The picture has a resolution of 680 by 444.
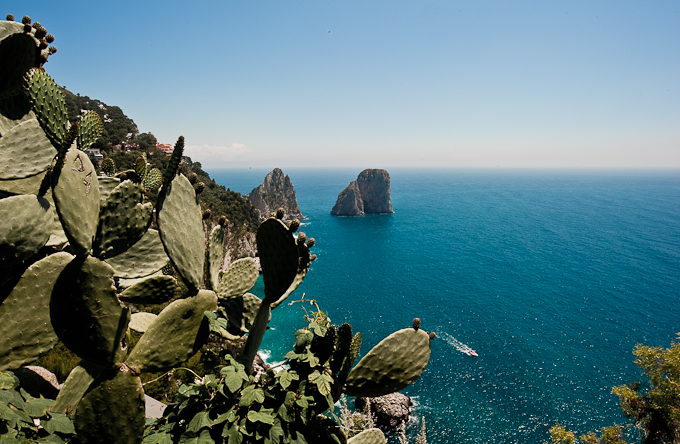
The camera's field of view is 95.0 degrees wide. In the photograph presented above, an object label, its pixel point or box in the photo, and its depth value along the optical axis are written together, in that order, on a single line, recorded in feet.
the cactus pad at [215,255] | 7.97
